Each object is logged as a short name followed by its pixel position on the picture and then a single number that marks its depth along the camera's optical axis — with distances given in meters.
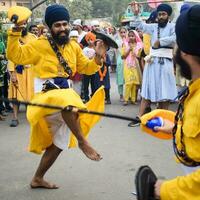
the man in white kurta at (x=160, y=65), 6.88
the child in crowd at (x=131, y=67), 9.63
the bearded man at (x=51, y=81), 4.16
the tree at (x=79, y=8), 50.62
